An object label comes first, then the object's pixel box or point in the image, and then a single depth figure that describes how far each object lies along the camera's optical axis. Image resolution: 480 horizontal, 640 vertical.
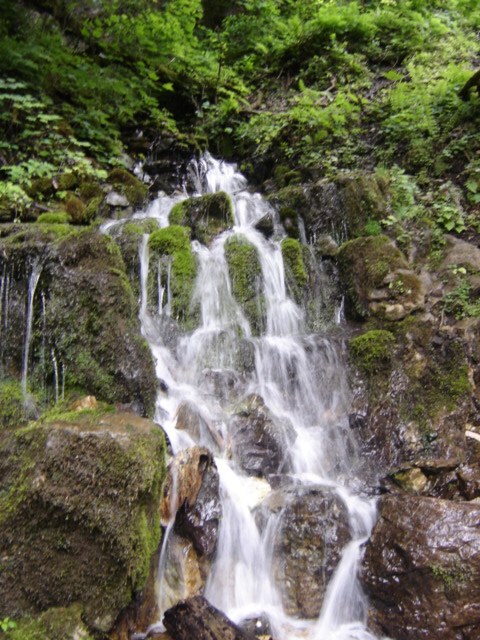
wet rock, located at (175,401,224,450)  5.05
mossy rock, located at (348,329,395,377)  5.80
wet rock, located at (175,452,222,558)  3.86
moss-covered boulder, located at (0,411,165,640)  2.96
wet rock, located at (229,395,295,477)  4.99
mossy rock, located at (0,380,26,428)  4.02
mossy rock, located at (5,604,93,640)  2.75
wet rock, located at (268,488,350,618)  3.89
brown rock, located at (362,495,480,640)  3.32
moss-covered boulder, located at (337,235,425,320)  6.23
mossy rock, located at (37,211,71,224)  6.82
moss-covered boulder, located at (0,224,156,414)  4.37
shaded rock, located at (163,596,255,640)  2.99
